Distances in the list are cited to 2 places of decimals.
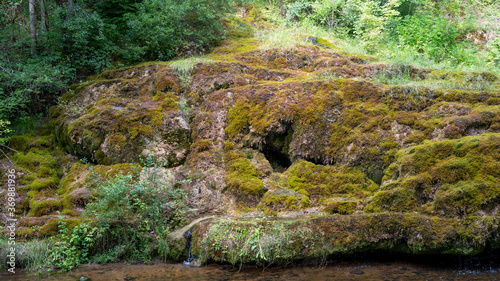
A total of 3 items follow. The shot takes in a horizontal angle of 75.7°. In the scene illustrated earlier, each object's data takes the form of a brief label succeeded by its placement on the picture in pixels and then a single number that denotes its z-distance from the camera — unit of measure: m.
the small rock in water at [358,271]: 5.27
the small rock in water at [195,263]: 6.02
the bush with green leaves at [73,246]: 6.05
